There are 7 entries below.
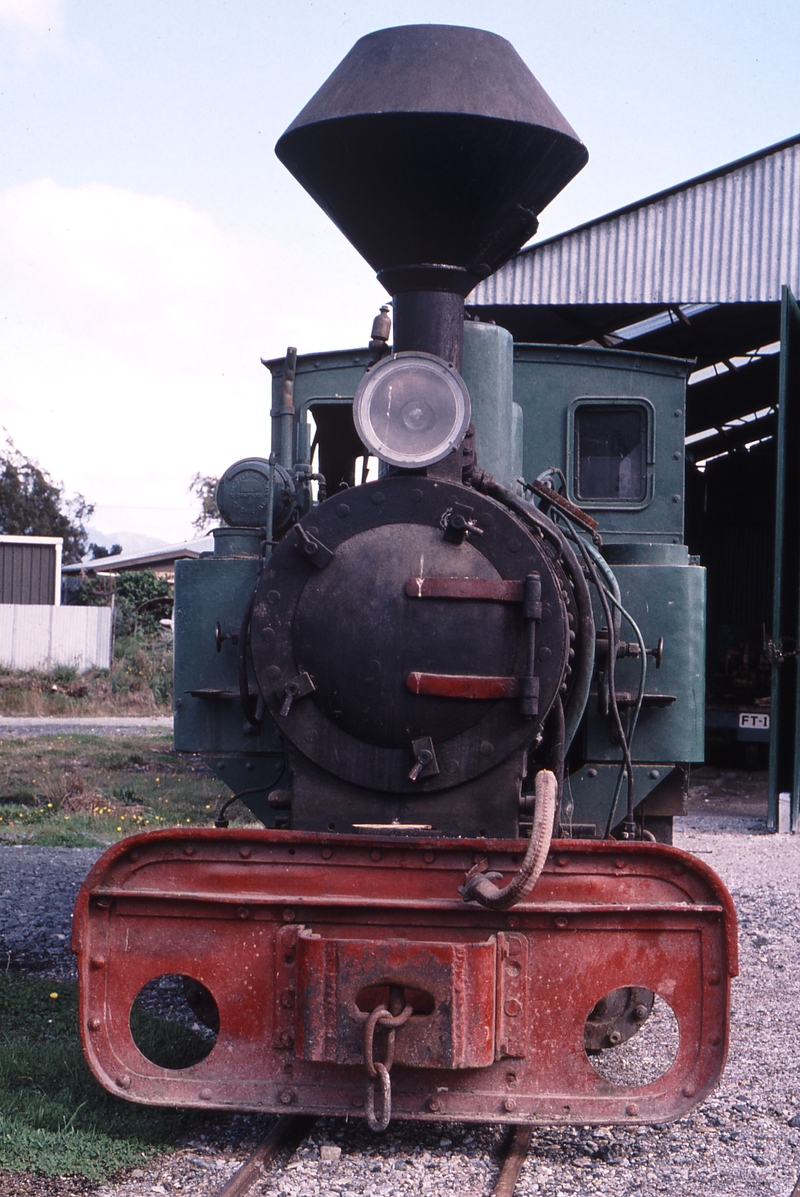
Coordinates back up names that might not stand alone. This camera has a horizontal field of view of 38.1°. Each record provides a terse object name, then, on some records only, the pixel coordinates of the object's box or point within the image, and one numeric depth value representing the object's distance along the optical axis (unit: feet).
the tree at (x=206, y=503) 130.86
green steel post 30.94
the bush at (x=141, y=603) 86.74
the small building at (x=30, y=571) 93.09
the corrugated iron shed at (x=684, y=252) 33.94
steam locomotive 10.17
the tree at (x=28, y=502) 132.57
